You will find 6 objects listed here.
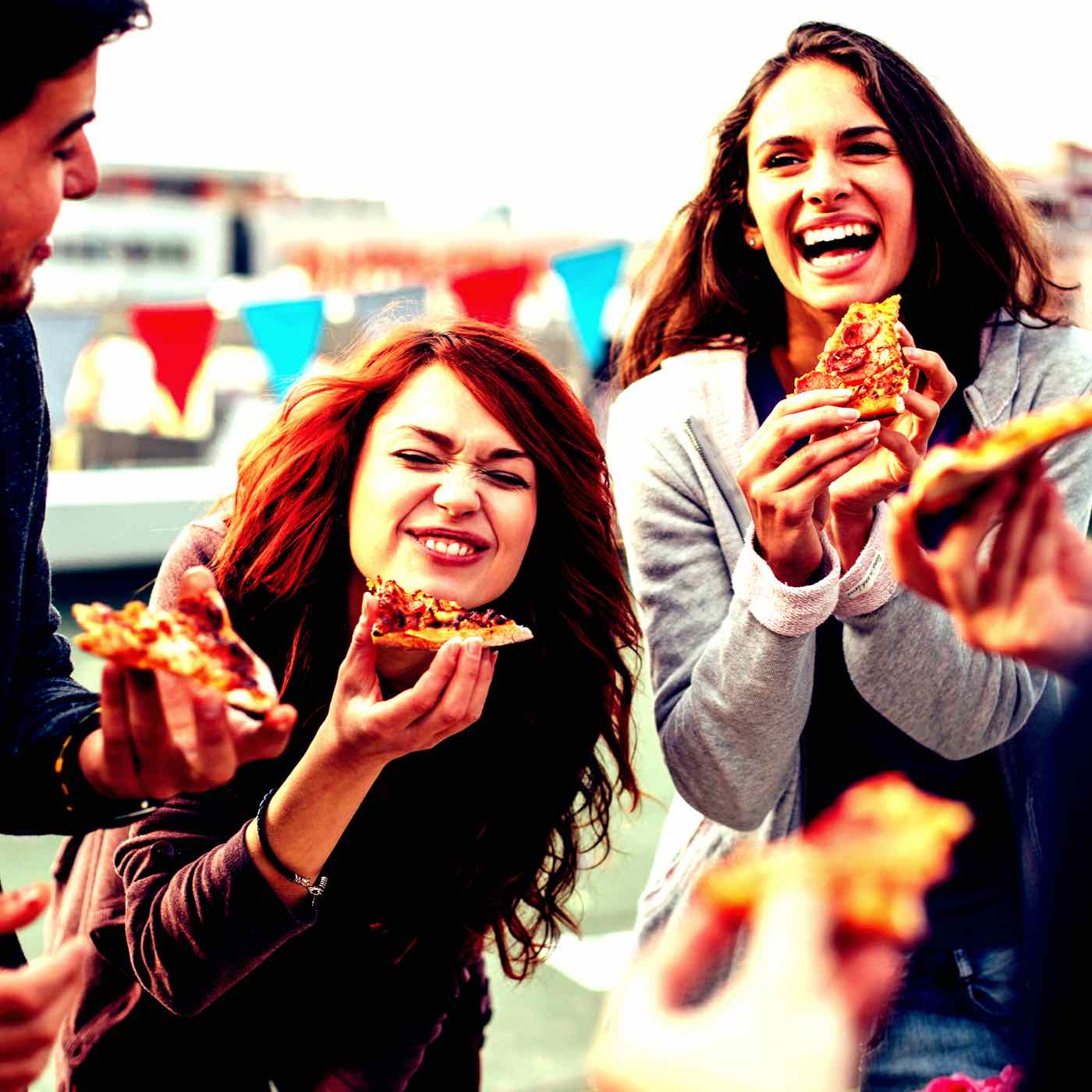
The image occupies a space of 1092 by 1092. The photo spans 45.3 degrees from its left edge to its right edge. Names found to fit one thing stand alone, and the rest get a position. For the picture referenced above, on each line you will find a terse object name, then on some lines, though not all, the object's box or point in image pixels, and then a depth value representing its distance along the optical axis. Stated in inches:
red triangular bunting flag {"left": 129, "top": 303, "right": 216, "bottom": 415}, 311.9
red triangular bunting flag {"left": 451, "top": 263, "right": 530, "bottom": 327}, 298.5
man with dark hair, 52.4
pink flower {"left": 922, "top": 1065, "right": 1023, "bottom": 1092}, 76.0
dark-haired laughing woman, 82.8
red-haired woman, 86.4
